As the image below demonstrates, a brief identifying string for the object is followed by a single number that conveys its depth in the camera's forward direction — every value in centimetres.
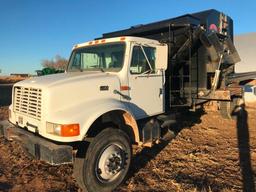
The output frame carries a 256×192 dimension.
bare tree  5046
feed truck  284
